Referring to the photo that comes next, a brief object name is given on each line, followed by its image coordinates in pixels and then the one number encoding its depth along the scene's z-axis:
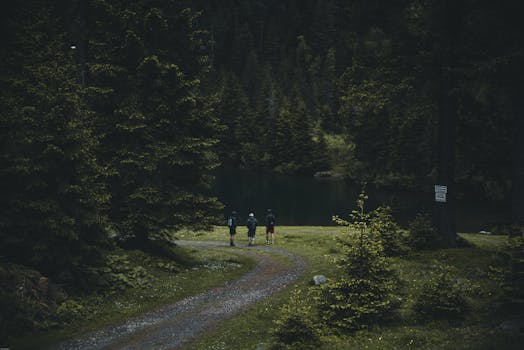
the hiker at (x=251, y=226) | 32.62
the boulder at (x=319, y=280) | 19.32
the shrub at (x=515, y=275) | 12.16
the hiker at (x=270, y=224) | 32.66
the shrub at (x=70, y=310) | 16.60
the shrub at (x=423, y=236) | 22.55
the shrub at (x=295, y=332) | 12.80
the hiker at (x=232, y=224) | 31.83
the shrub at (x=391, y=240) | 21.77
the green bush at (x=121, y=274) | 19.17
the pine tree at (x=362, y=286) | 13.70
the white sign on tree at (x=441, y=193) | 22.47
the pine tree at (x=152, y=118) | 22.16
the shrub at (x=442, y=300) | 13.66
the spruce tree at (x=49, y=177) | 17.17
